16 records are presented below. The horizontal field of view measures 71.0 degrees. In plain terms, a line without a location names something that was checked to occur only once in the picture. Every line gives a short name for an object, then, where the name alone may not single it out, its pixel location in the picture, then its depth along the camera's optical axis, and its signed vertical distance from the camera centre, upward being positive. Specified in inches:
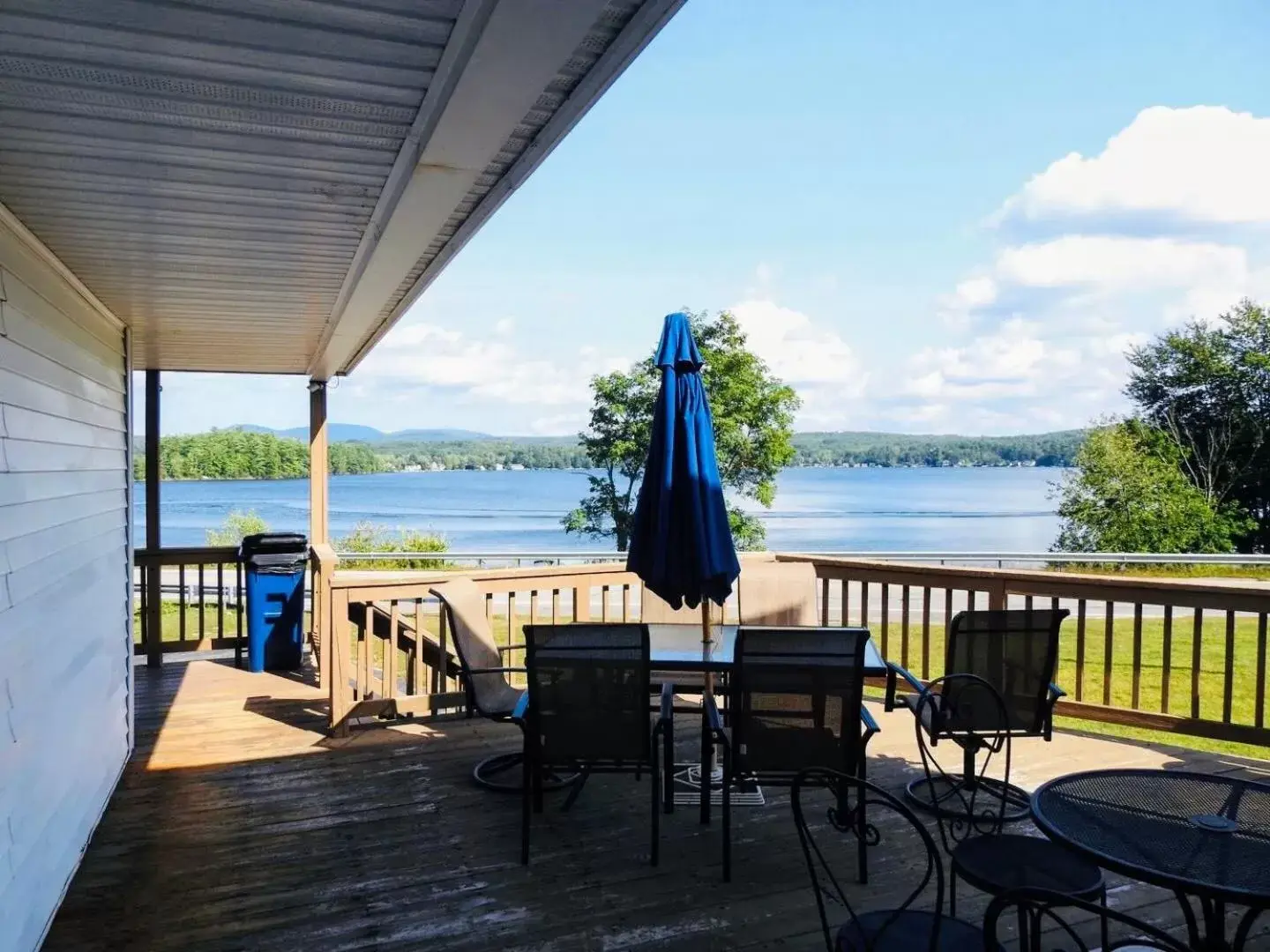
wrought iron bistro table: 78.5 -36.4
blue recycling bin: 282.5 -48.9
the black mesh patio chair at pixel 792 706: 130.1 -37.0
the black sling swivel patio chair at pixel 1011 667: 151.8 -35.8
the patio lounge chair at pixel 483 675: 166.2 -42.6
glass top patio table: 156.9 -36.9
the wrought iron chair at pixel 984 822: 94.0 -44.2
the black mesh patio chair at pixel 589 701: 137.3 -38.4
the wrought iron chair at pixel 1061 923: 59.0 -34.1
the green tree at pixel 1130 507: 865.5 -42.9
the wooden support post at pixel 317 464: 289.9 -5.1
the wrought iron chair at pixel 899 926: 76.5 -44.4
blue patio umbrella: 162.2 -6.9
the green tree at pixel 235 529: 1018.1 -100.4
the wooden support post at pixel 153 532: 285.6 -28.7
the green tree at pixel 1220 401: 962.1 +71.8
